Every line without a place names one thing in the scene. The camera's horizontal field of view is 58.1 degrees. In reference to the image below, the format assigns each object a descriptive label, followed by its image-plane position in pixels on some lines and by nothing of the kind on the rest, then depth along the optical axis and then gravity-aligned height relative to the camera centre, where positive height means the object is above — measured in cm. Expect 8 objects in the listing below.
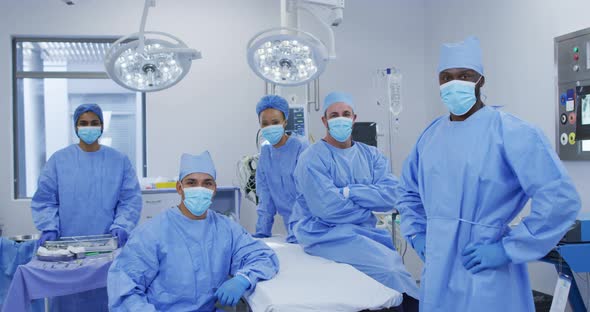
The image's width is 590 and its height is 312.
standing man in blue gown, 166 -17
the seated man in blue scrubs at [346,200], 256 -26
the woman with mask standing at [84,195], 309 -26
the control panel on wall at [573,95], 334 +32
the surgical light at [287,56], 222 +40
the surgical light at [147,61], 224 +39
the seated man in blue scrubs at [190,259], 204 -44
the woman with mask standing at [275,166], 327 -11
